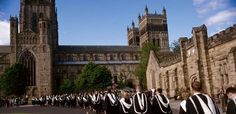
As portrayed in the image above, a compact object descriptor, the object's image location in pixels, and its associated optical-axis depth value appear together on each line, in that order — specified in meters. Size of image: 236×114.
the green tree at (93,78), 82.38
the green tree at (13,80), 88.25
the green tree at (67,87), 96.38
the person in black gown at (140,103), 12.48
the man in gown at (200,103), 7.41
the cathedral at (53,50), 95.44
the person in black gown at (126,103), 14.75
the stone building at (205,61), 26.54
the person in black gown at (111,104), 20.17
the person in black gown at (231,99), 7.68
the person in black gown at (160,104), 12.33
